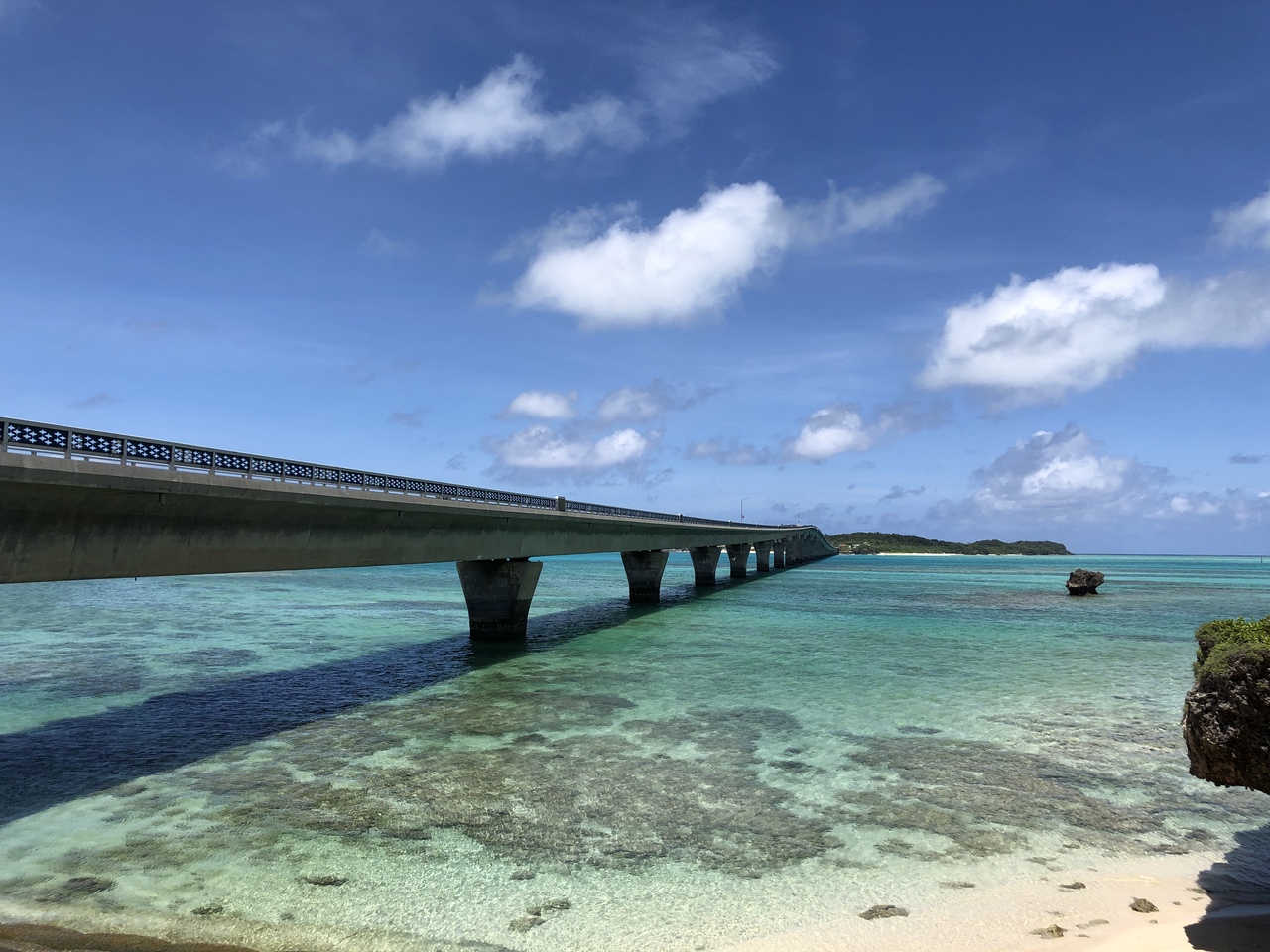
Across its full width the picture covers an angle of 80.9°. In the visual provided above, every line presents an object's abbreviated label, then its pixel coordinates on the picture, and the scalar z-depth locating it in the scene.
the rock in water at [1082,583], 79.19
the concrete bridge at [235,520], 15.55
